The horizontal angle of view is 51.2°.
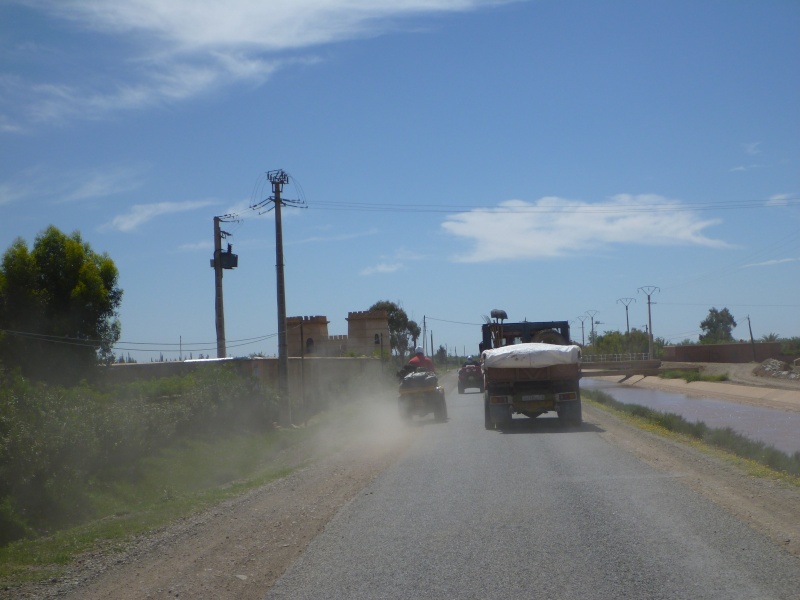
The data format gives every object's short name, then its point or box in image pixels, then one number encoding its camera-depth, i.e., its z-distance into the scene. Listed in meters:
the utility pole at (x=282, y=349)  29.02
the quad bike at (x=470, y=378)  51.12
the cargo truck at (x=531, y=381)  23.09
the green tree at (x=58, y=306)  27.03
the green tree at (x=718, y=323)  180.75
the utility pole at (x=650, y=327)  88.53
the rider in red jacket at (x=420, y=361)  28.07
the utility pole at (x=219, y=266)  38.22
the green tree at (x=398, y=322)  102.41
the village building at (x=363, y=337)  62.38
